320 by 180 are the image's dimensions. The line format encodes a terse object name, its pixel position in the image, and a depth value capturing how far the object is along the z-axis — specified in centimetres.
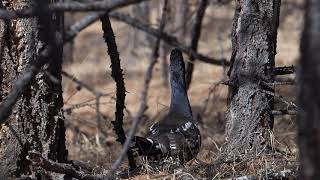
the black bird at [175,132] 1101
